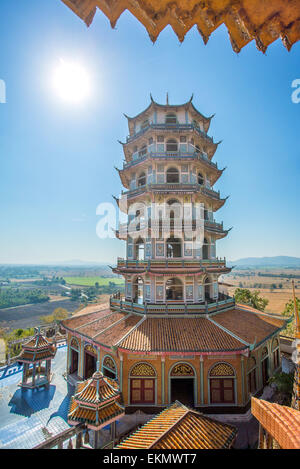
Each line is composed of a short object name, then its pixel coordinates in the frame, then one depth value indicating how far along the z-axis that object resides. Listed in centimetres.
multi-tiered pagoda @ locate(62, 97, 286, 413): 1283
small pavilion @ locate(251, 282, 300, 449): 324
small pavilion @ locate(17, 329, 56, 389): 1552
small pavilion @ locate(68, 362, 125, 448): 866
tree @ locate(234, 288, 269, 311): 3036
